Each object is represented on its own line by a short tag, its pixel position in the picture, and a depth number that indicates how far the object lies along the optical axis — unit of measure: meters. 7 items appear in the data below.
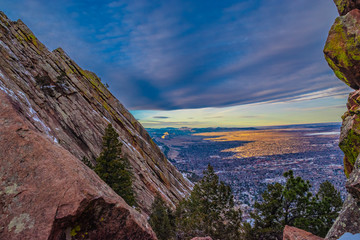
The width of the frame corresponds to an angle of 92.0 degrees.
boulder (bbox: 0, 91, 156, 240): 5.60
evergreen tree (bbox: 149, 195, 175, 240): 23.33
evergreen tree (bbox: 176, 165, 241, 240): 17.59
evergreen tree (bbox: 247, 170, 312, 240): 18.34
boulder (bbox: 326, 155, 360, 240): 11.23
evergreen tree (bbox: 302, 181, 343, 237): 17.97
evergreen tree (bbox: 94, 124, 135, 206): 23.02
